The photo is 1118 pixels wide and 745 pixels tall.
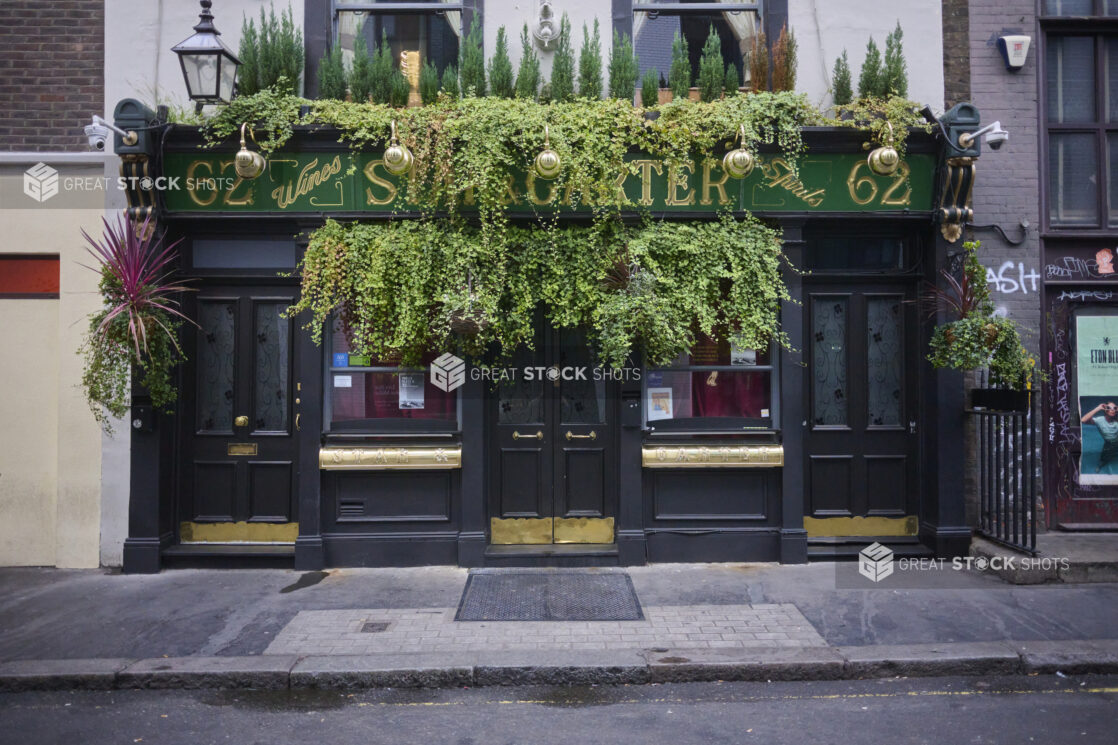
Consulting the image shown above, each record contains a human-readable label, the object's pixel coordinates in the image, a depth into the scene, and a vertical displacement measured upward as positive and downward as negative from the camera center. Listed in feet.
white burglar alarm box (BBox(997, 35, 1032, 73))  26.35 +11.16
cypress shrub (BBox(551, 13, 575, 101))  25.55 +9.97
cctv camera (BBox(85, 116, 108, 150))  23.84 +7.62
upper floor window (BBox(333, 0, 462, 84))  27.07 +12.16
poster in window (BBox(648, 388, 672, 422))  26.58 -0.56
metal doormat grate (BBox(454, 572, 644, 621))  21.34 -6.06
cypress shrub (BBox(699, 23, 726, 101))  25.85 +10.11
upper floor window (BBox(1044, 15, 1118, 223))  27.45 +9.03
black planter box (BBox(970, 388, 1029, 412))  23.82 -0.46
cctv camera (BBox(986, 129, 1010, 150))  24.26 +7.58
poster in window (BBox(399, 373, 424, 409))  26.45 -0.38
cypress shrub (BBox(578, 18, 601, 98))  25.54 +10.12
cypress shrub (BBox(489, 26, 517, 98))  25.53 +9.97
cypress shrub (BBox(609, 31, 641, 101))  25.68 +10.15
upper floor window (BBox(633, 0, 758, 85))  26.96 +12.04
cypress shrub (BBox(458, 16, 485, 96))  25.63 +10.34
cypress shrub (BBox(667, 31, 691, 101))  25.90 +10.11
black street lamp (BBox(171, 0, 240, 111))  24.03 +9.89
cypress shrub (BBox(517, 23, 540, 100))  25.44 +9.90
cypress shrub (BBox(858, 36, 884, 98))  25.68 +9.95
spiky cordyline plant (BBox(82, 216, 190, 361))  23.94 +3.21
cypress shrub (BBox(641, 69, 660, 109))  25.76 +9.64
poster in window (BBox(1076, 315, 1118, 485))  27.12 -0.34
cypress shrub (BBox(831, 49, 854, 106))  25.76 +9.77
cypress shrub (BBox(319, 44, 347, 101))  25.67 +9.95
